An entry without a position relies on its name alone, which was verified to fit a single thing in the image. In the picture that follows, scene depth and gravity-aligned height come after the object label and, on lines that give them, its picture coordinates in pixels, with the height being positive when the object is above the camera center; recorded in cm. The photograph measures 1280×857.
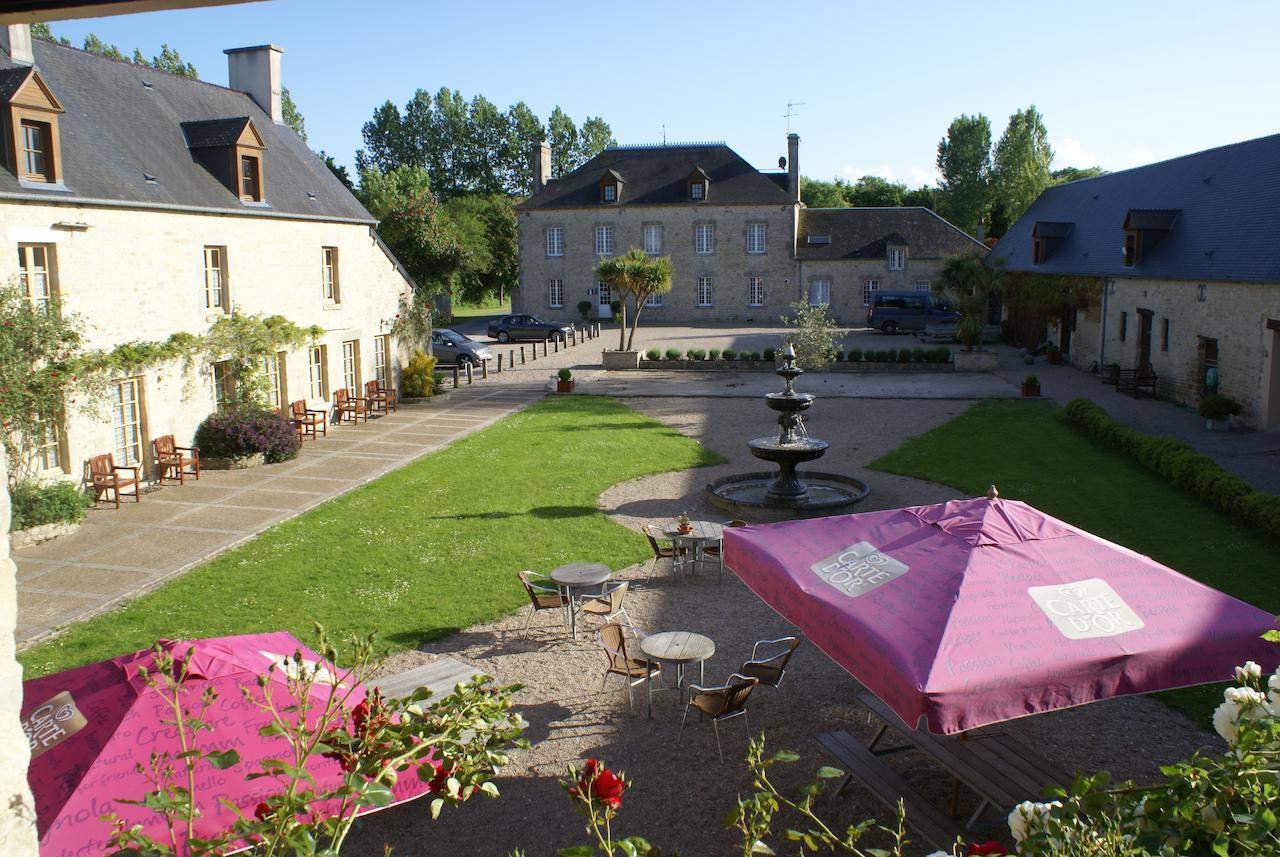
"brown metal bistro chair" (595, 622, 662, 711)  931 -342
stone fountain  1573 -315
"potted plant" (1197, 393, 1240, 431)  2241 -256
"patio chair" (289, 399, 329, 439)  2245 -251
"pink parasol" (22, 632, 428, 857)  548 -258
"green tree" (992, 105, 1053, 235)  7225 +1169
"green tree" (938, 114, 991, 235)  8388 +1158
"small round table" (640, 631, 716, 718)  919 -328
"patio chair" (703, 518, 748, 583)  1323 -334
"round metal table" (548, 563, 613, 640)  1136 -318
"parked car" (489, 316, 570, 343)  4444 -85
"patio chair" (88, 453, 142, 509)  1655 -279
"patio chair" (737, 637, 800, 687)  914 -342
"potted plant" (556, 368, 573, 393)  2889 -217
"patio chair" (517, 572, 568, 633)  1123 -333
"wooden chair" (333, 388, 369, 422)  2484 -242
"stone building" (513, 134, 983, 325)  5044 +366
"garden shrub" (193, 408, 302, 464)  1959 -248
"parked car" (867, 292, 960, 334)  4525 -30
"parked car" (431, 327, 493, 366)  3550 -140
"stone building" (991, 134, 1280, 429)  2275 +81
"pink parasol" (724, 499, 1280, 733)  594 -210
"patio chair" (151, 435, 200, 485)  1823 -274
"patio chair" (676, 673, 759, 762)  838 -339
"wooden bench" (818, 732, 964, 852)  657 -353
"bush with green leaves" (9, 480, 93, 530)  1423 -281
